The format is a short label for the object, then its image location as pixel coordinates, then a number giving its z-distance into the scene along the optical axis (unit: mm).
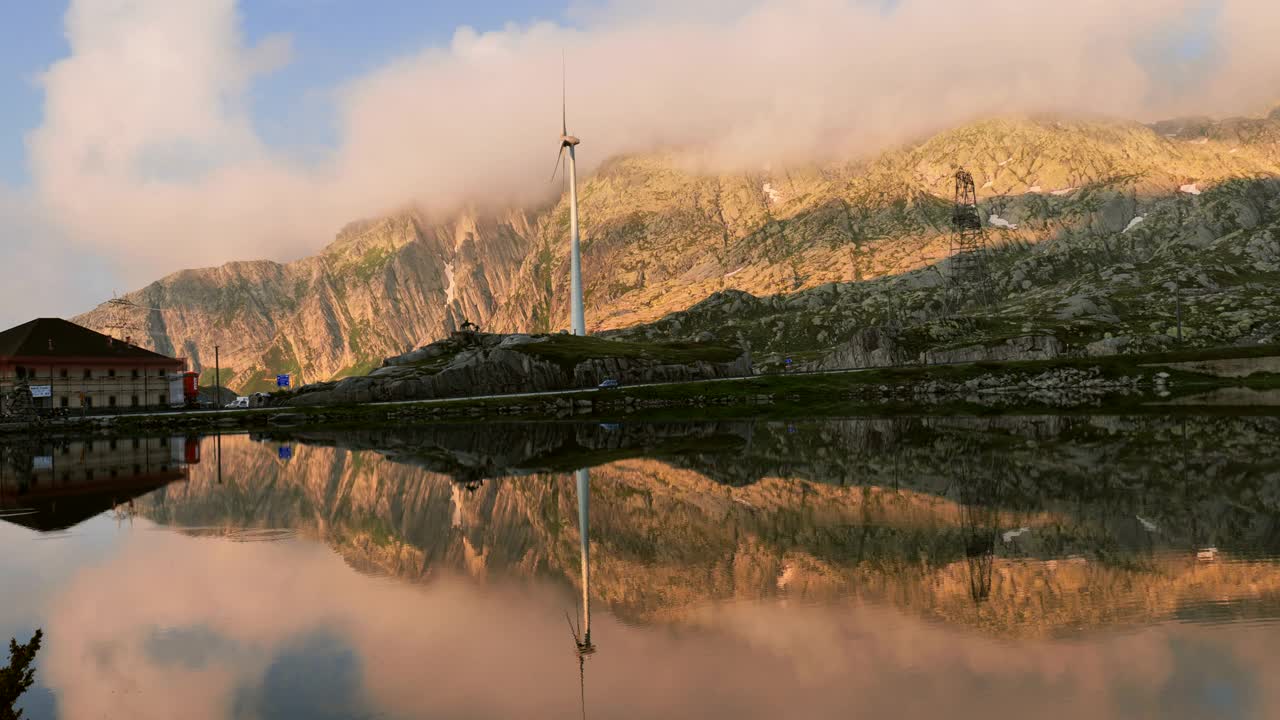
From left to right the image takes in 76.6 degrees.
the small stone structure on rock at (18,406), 124500
